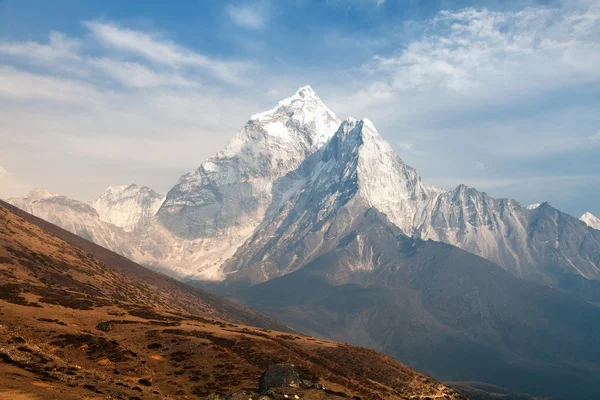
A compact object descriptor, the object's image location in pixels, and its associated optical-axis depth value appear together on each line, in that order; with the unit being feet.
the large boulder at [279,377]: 293.64
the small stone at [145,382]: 295.07
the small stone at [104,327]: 397.35
